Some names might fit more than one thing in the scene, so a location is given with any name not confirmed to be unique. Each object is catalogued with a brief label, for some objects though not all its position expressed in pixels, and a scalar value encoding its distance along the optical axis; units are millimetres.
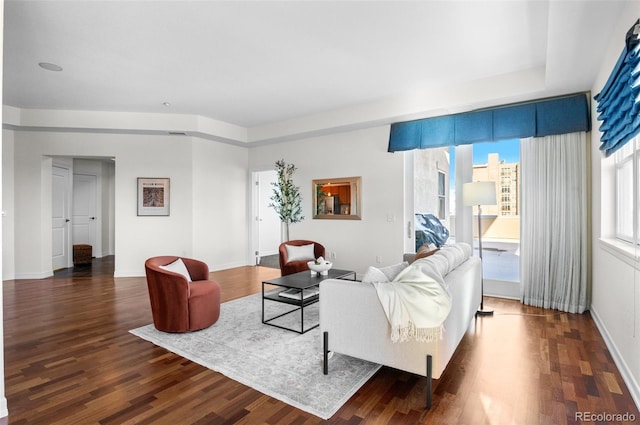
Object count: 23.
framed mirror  5977
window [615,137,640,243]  2832
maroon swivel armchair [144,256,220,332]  3336
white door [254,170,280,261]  8857
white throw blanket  2129
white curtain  4047
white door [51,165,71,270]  7051
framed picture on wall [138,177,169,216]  6398
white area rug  2305
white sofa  2213
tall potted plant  6641
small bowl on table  4043
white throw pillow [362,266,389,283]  2438
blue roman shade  2152
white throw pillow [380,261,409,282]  2619
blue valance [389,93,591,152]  4070
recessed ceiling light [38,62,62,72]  3984
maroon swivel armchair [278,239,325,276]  5336
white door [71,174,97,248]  8227
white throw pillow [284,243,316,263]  5531
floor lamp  3949
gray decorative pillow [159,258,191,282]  3592
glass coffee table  3502
